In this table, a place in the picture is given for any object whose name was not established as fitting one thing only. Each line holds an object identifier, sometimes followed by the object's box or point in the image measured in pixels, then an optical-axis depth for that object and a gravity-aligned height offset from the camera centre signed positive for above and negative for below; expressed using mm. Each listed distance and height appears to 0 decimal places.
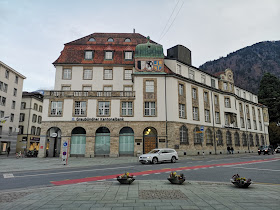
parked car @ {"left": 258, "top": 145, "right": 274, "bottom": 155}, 37375 -1659
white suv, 20705 -1648
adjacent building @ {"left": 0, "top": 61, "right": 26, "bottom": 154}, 43562 +8094
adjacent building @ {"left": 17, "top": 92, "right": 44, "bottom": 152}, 50875 +4644
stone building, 30219 +5737
